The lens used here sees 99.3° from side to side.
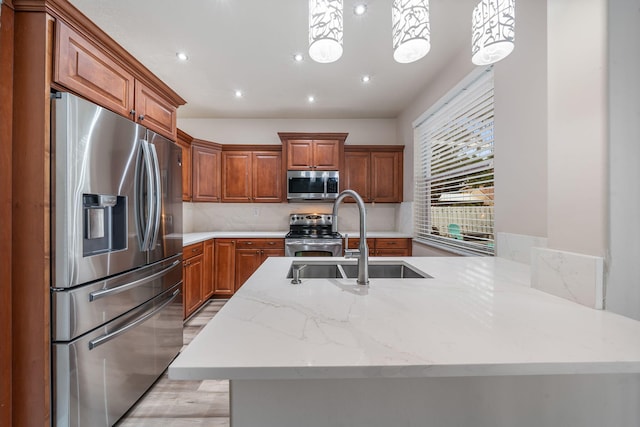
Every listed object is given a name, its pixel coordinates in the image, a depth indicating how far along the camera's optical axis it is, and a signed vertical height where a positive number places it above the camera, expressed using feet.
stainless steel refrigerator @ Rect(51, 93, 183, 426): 4.05 -0.87
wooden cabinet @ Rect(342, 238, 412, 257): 11.86 -1.52
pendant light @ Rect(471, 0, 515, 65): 3.55 +2.45
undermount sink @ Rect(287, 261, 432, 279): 5.11 -1.10
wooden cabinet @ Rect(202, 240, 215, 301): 10.71 -2.38
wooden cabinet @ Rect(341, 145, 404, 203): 13.03 +1.91
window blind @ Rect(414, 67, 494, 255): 7.23 +1.41
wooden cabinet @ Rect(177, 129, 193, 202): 11.31 +1.93
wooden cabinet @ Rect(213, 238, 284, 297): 11.65 -2.08
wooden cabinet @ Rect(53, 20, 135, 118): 4.11 +2.37
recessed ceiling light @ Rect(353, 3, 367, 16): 6.26 +4.75
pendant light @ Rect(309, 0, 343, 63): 3.54 +2.49
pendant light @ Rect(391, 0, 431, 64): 3.41 +2.36
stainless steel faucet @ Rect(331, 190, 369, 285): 3.59 -0.54
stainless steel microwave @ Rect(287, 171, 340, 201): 12.48 +1.22
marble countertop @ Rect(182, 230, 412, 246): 11.27 -1.03
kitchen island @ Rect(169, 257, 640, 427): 1.73 -0.96
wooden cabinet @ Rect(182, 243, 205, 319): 9.09 -2.31
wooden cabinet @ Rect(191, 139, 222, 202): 12.02 +1.84
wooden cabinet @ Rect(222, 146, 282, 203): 12.91 +1.69
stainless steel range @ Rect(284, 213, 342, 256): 11.44 -1.41
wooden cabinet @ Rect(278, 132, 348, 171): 12.53 +2.80
